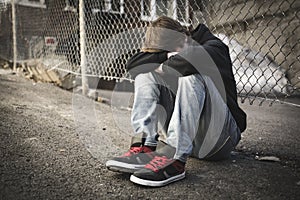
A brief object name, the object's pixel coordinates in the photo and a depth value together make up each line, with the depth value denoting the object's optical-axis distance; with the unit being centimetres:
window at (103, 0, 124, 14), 503
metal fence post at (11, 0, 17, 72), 450
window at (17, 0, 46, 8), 495
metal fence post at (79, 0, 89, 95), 312
